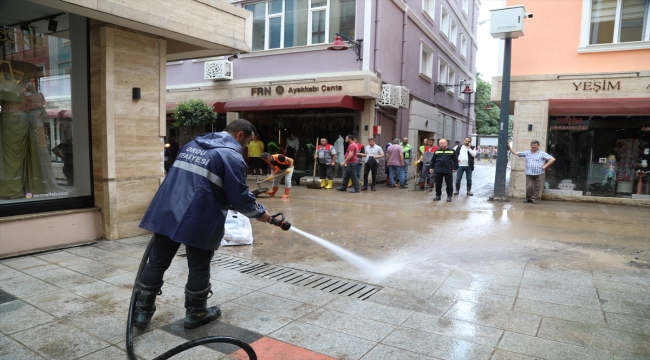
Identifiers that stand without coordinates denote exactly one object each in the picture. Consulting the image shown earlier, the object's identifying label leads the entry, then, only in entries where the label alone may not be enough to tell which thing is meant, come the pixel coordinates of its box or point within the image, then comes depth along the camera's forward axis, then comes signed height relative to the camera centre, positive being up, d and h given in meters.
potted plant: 16.08 +0.94
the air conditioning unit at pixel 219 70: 16.94 +2.76
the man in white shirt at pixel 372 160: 13.56 -0.46
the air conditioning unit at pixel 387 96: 15.22 +1.72
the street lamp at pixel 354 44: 14.36 +3.33
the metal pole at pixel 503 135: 11.29 +0.37
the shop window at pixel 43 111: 5.57 +0.33
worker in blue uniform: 3.22 -0.54
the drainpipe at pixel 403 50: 17.36 +3.80
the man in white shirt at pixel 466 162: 12.27 -0.40
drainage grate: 4.43 -1.48
